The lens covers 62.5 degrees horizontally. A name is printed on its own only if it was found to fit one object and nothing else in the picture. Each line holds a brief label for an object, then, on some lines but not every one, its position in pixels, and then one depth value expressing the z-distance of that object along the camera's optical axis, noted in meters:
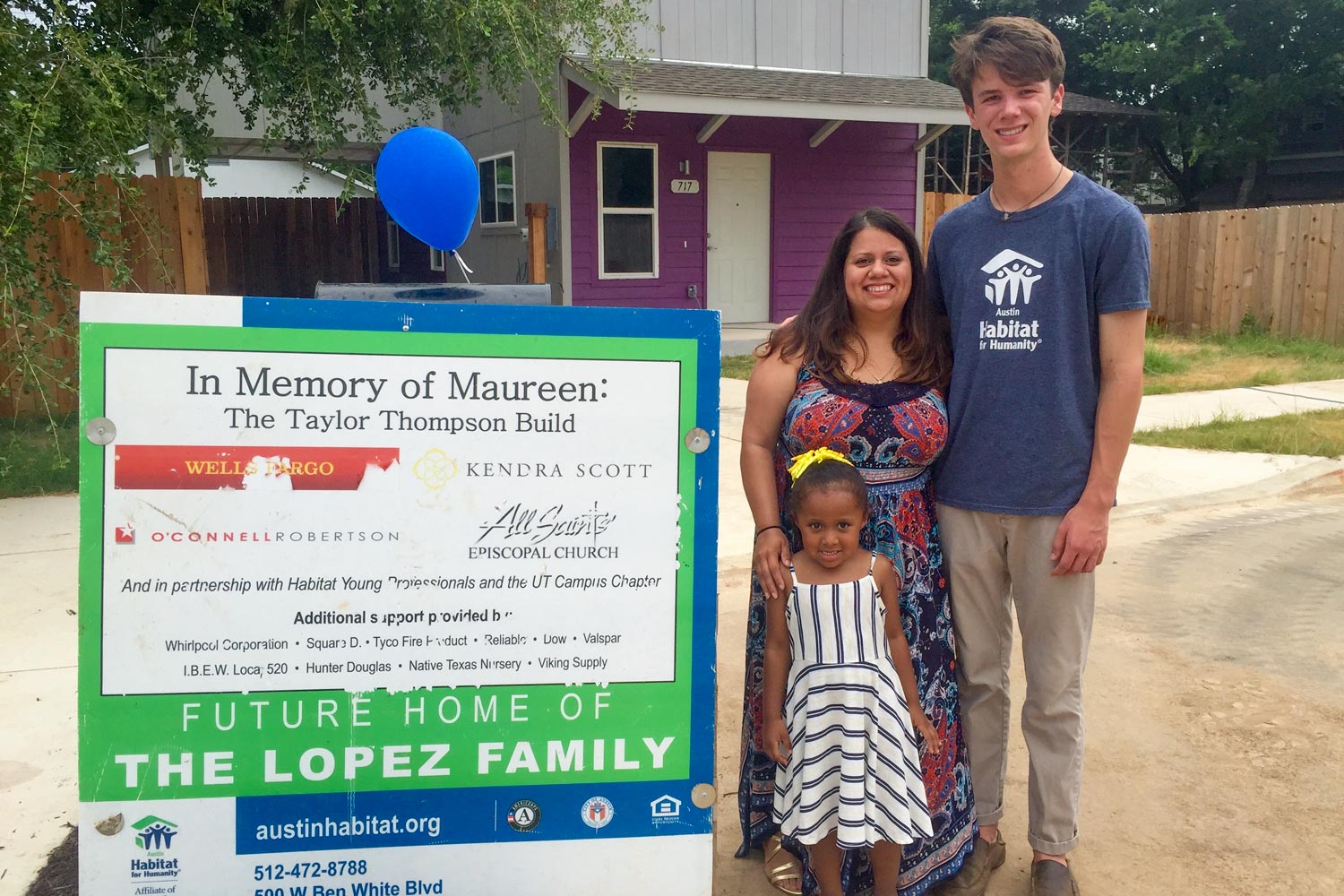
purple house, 13.71
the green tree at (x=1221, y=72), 28.27
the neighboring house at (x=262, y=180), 24.91
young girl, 2.57
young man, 2.65
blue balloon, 3.69
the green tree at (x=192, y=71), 5.07
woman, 2.74
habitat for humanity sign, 2.06
